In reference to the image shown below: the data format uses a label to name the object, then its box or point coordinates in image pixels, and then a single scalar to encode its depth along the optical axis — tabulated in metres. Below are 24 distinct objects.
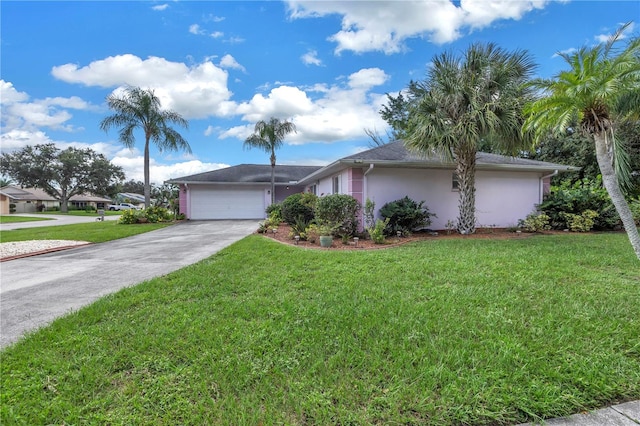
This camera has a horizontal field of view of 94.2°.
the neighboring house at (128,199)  62.23
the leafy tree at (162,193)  34.06
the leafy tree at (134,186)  72.94
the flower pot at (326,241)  8.41
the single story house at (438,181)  10.54
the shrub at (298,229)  10.15
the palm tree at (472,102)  8.50
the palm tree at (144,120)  16.70
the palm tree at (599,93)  4.98
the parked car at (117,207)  49.89
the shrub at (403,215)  9.93
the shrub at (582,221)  10.67
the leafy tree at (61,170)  39.12
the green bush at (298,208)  12.13
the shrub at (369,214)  9.95
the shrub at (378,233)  8.88
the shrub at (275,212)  13.50
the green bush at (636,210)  11.05
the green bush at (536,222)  10.97
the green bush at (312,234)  9.21
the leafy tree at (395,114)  28.04
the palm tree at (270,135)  18.03
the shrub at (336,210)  9.45
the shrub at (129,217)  16.59
